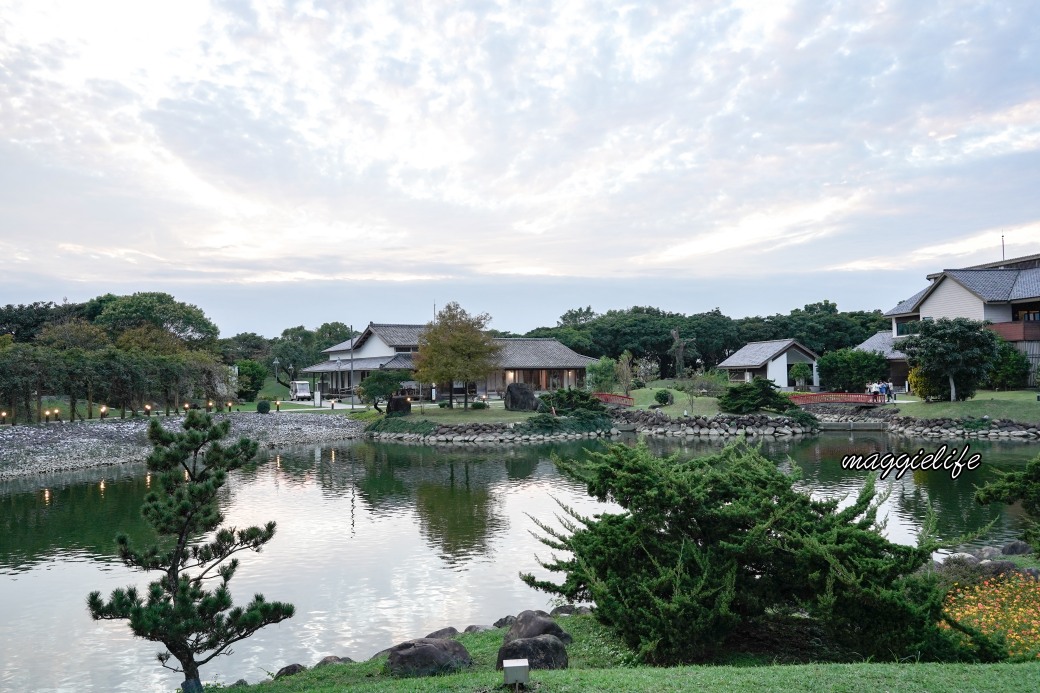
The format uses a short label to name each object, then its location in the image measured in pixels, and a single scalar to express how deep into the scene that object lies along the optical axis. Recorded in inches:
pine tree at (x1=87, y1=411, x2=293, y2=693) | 230.1
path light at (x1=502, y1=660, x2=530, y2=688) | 205.0
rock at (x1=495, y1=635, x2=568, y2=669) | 261.4
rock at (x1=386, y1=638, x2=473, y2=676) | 269.4
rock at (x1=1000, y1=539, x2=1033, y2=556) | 428.8
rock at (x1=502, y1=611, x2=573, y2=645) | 292.4
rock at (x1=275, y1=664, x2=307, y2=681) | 304.8
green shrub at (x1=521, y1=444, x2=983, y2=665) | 255.6
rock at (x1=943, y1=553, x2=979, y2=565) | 394.6
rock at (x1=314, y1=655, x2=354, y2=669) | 310.1
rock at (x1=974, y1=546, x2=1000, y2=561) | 420.2
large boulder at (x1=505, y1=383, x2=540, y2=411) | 1487.5
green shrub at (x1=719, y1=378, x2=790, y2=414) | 1350.9
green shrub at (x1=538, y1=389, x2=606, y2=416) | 1430.9
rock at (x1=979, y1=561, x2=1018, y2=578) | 363.0
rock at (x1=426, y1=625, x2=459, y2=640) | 328.5
